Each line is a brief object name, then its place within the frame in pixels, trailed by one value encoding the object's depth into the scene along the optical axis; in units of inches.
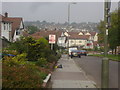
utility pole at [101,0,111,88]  362.9
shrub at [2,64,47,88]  322.7
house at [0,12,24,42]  1901.1
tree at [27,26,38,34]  5416.3
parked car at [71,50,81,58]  2392.0
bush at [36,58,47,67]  753.9
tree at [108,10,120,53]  1940.5
